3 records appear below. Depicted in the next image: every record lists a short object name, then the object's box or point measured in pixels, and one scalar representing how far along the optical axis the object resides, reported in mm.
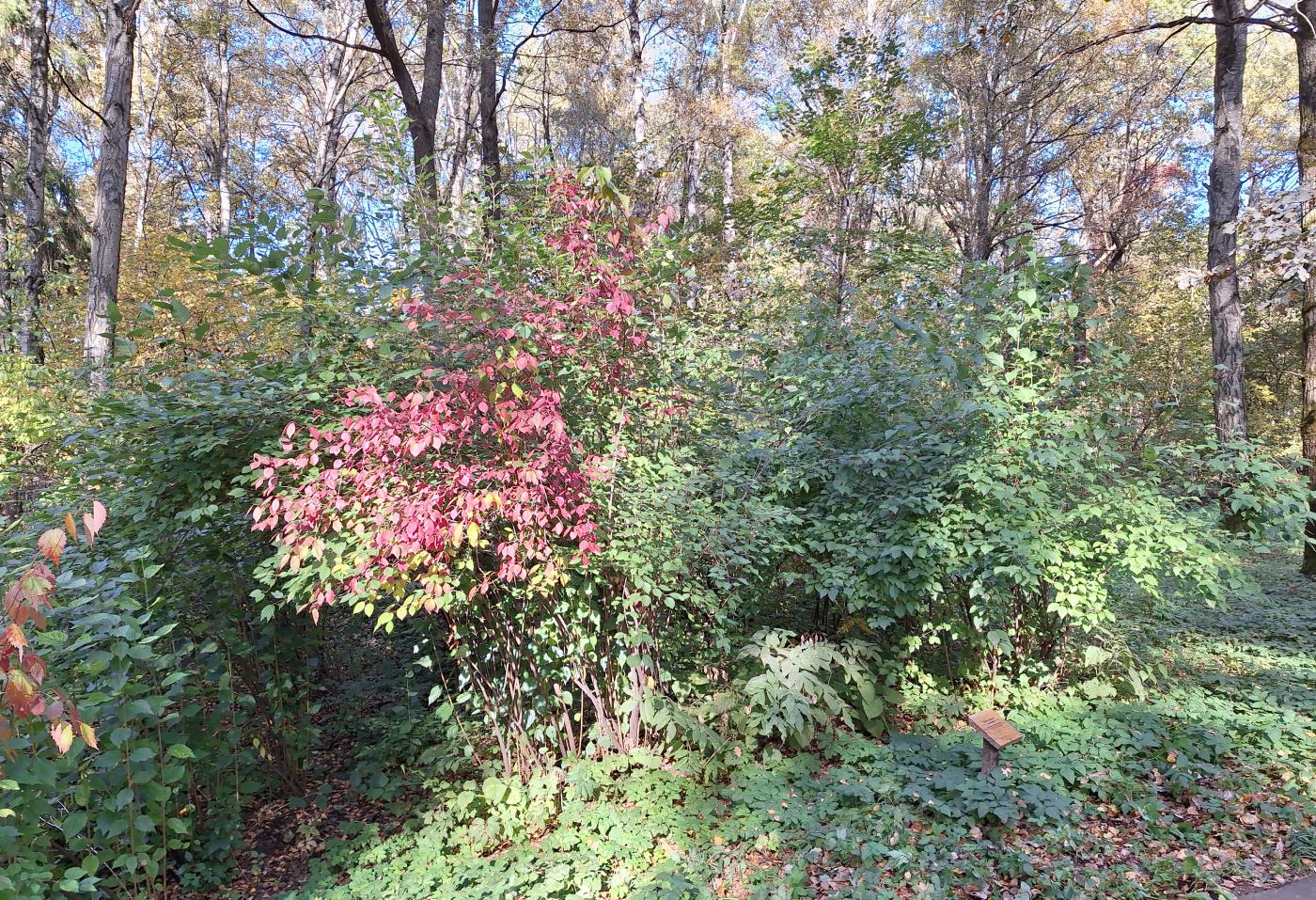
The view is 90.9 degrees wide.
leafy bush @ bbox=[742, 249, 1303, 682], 3471
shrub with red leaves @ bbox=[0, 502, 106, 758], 1422
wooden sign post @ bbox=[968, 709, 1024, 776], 2930
